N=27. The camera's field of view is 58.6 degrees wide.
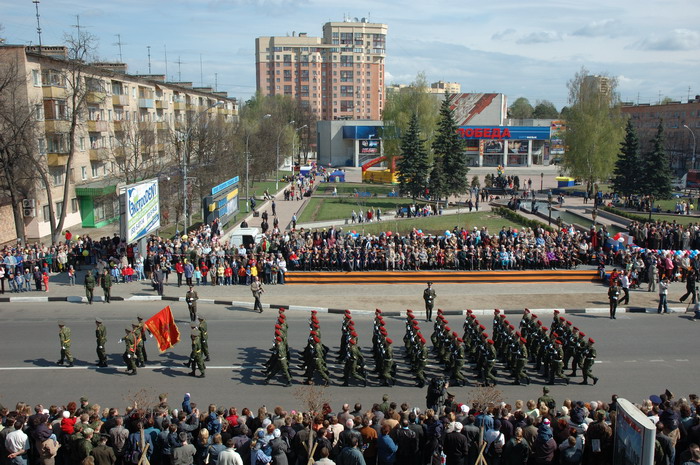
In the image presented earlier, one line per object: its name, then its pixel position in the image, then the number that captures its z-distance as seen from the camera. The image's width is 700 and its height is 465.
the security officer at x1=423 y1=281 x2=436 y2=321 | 19.70
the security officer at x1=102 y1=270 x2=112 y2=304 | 21.55
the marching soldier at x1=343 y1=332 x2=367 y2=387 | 14.48
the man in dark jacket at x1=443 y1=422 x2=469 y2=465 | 9.68
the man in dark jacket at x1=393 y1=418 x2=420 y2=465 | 9.80
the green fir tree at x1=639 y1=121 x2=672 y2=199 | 48.88
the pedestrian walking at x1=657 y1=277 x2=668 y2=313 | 21.09
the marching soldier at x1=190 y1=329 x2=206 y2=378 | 14.92
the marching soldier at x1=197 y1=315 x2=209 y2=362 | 15.22
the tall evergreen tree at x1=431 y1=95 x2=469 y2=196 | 50.22
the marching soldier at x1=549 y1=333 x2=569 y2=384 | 14.71
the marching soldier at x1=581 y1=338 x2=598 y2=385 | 14.57
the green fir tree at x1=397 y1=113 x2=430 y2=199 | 51.72
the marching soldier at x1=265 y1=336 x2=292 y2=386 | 14.53
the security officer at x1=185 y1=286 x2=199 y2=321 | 19.06
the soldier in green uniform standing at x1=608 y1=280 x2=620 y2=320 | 20.08
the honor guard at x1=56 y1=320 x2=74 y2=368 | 15.41
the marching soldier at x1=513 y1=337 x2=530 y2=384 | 14.67
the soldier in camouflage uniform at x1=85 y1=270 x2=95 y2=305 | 20.98
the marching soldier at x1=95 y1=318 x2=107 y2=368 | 15.38
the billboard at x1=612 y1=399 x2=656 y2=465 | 7.39
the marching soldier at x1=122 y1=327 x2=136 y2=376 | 15.04
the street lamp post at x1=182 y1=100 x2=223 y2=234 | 40.47
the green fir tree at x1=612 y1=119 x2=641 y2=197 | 50.25
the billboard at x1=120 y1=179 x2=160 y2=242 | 22.91
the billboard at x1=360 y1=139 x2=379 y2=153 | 92.00
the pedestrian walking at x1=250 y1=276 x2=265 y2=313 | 20.50
